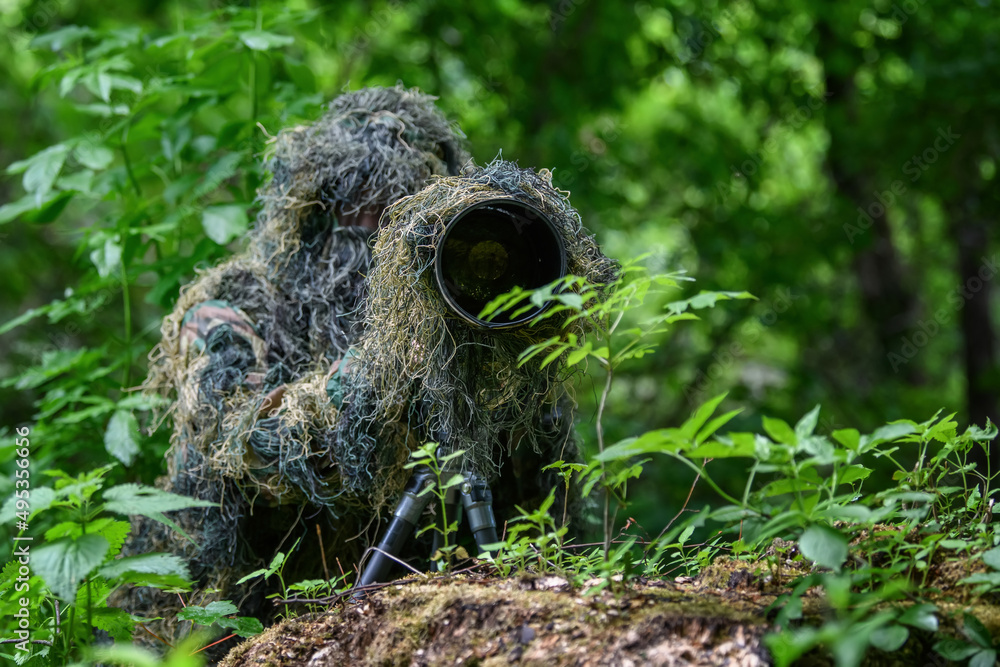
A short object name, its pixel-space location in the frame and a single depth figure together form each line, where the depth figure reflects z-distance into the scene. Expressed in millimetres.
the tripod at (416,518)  5175
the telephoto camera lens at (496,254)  5049
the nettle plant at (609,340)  4851
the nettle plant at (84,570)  4891
